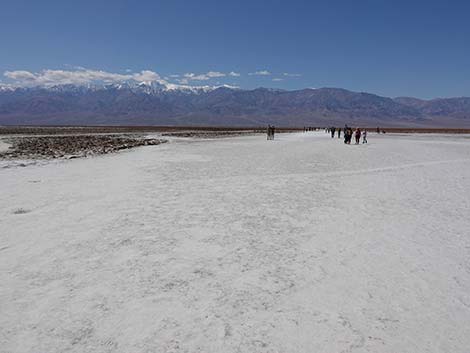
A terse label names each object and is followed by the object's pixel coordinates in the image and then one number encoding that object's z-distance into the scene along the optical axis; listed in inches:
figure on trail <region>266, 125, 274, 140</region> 1803.6
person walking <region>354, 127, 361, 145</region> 1415.5
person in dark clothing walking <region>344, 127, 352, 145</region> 1406.6
